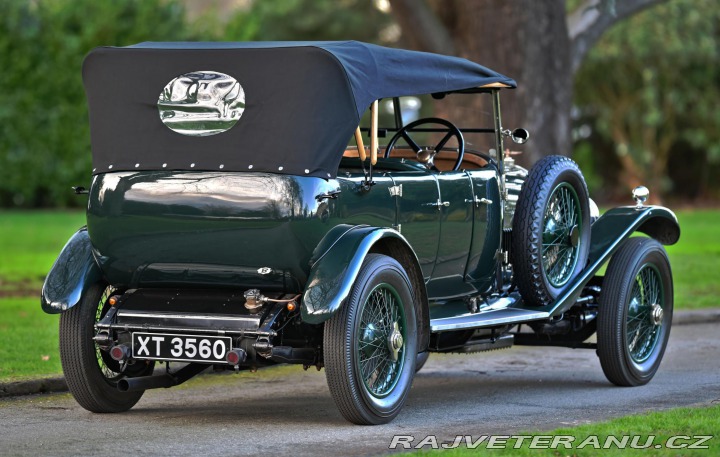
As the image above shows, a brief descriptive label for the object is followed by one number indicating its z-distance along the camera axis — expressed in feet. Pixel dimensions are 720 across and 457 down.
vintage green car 42.91
